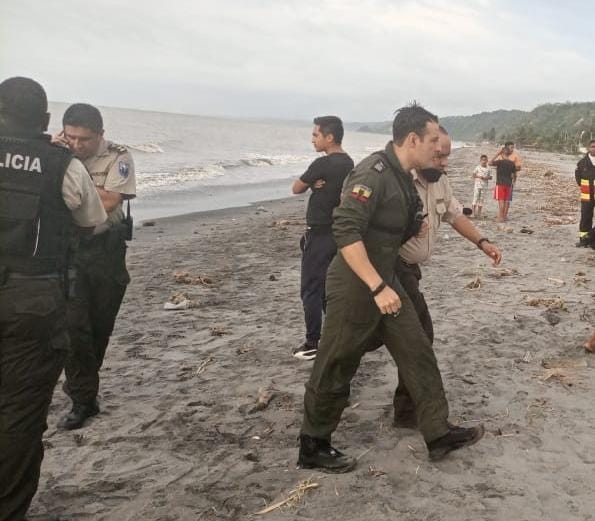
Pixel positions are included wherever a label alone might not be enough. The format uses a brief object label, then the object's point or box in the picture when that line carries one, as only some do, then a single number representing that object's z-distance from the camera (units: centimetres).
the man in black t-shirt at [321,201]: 480
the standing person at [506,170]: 1312
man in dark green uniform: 309
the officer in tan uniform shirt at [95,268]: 382
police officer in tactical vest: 263
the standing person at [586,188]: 1062
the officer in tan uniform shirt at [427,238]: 364
